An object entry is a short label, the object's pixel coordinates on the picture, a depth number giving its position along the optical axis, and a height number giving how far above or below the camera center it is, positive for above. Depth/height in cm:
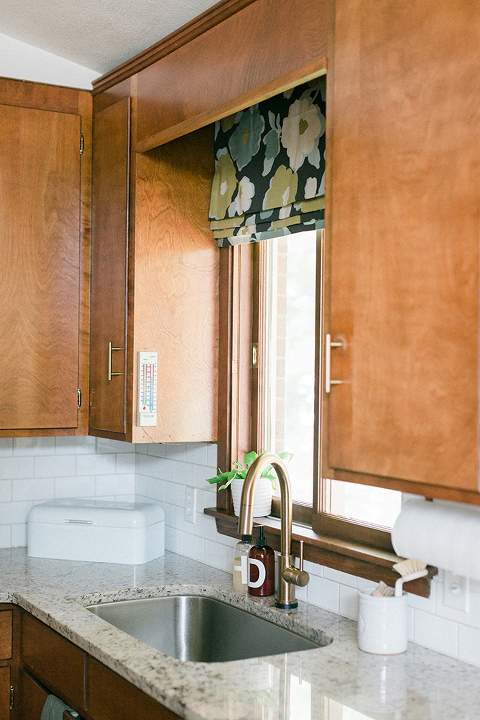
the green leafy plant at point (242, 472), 235 -32
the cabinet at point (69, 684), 173 -80
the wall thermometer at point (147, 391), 248 -7
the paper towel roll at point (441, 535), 149 -33
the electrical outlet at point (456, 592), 167 -49
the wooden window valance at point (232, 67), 174 +80
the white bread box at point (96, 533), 266 -58
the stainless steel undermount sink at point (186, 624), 218 -75
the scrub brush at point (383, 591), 173 -50
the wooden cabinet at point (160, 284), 252 +29
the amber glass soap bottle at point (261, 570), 214 -56
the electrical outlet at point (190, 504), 275 -48
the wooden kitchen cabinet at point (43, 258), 267 +40
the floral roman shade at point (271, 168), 214 +62
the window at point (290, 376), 212 -2
